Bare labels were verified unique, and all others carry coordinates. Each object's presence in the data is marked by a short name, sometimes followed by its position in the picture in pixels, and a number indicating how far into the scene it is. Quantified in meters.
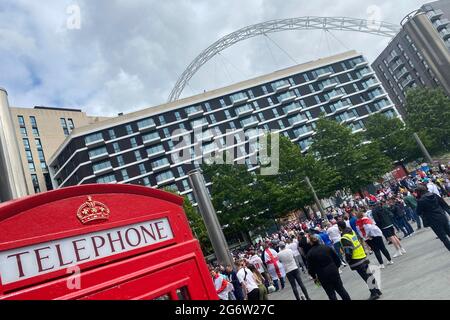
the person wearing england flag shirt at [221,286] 9.30
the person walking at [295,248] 12.54
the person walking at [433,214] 7.39
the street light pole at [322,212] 23.98
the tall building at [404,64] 62.72
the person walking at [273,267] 11.98
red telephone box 1.90
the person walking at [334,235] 10.80
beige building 55.41
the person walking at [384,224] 9.77
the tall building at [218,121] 48.66
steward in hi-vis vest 6.86
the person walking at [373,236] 8.70
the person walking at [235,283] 9.90
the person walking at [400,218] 12.72
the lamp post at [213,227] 11.01
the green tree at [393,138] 44.81
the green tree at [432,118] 45.75
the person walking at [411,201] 13.98
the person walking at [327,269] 6.29
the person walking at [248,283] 7.62
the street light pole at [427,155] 26.28
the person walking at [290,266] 8.66
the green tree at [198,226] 35.03
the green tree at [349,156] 38.34
